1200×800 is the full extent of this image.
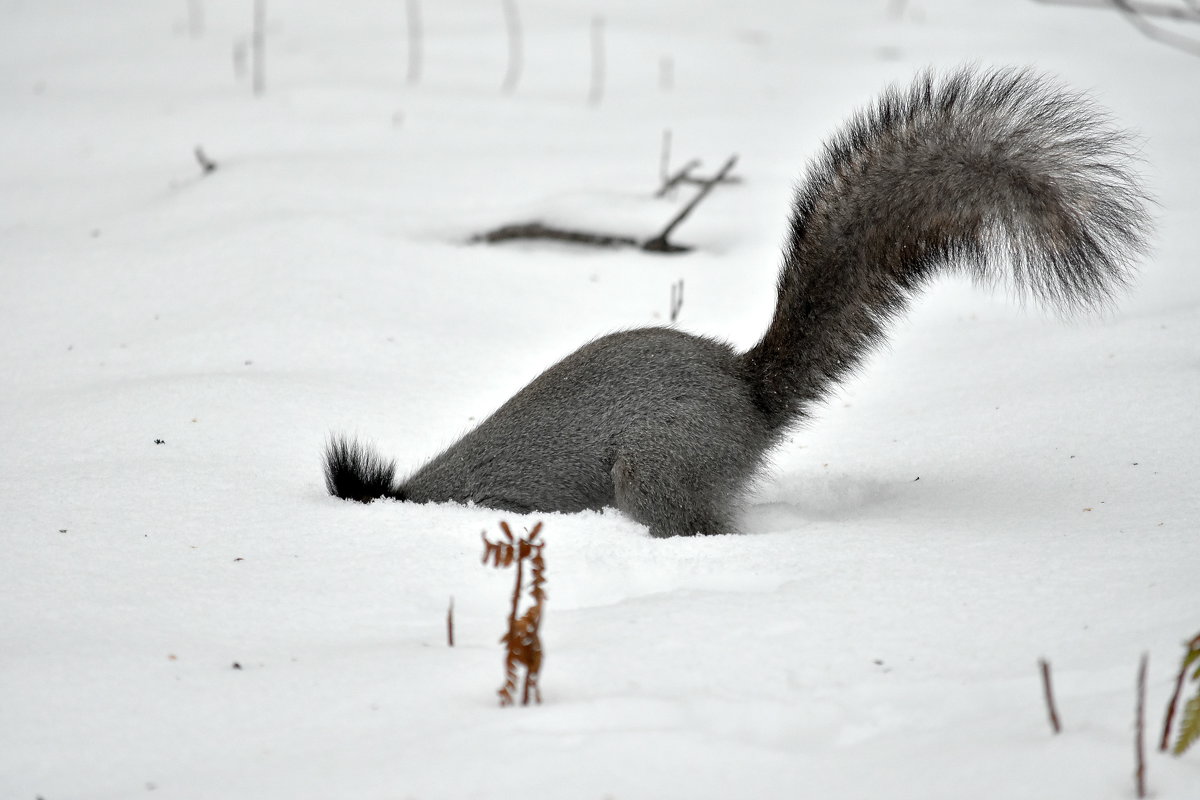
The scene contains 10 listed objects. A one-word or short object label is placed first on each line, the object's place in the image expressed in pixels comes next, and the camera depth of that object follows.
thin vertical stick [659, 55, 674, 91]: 20.67
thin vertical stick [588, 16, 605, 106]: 19.55
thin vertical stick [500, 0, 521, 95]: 19.92
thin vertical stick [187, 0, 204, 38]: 23.19
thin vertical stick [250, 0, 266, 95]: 18.31
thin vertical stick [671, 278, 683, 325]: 10.69
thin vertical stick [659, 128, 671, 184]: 13.39
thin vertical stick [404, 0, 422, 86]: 20.12
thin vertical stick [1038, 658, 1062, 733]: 3.78
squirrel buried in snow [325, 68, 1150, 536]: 6.56
